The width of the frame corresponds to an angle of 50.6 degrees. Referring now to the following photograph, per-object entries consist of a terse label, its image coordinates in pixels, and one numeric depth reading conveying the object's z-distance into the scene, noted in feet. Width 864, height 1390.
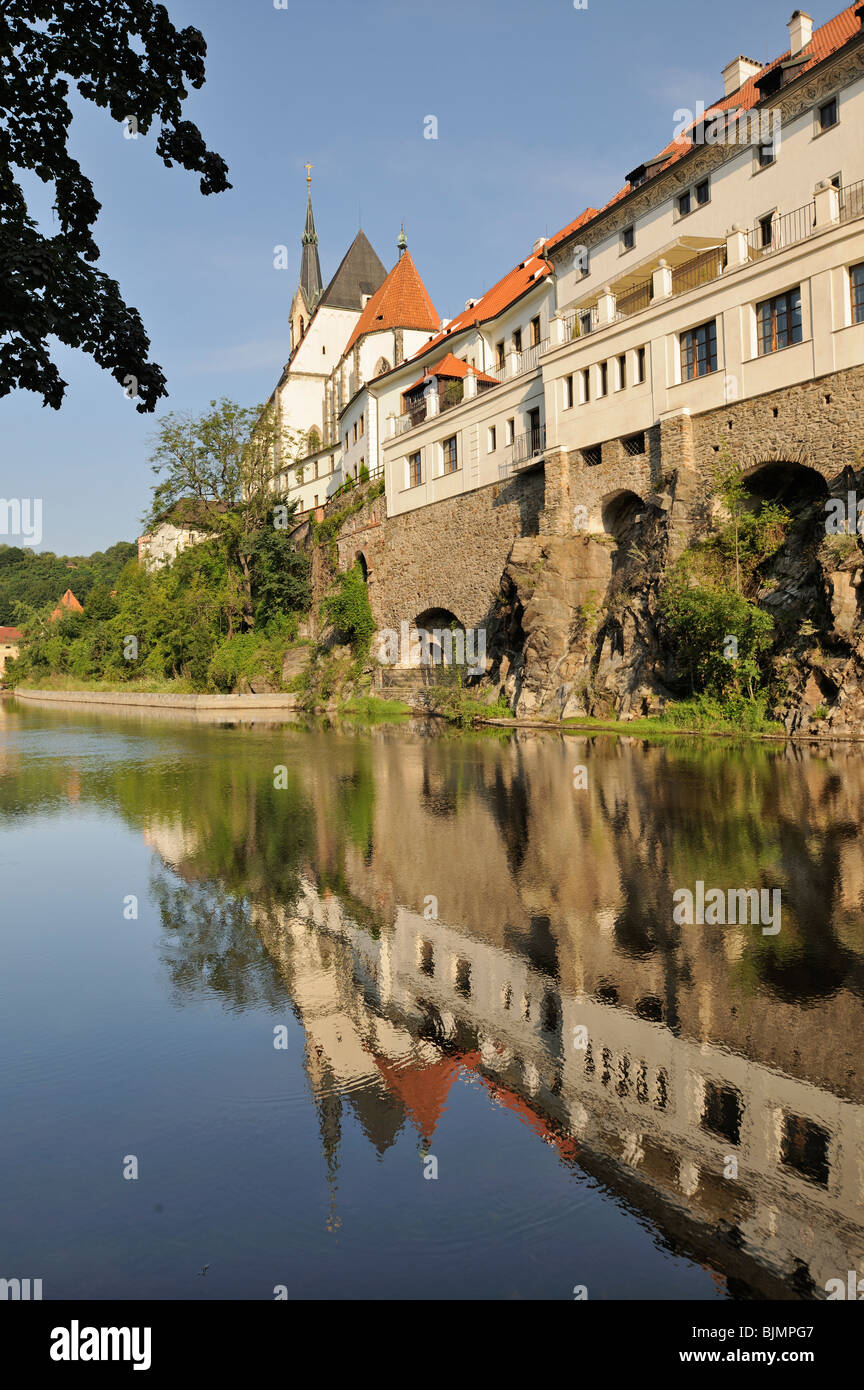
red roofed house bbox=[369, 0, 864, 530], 73.87
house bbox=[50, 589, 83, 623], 374.41
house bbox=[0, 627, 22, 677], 398.05
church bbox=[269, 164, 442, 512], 187.32
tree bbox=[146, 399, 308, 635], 177.76
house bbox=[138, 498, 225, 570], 179.52
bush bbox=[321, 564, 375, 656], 147.33
